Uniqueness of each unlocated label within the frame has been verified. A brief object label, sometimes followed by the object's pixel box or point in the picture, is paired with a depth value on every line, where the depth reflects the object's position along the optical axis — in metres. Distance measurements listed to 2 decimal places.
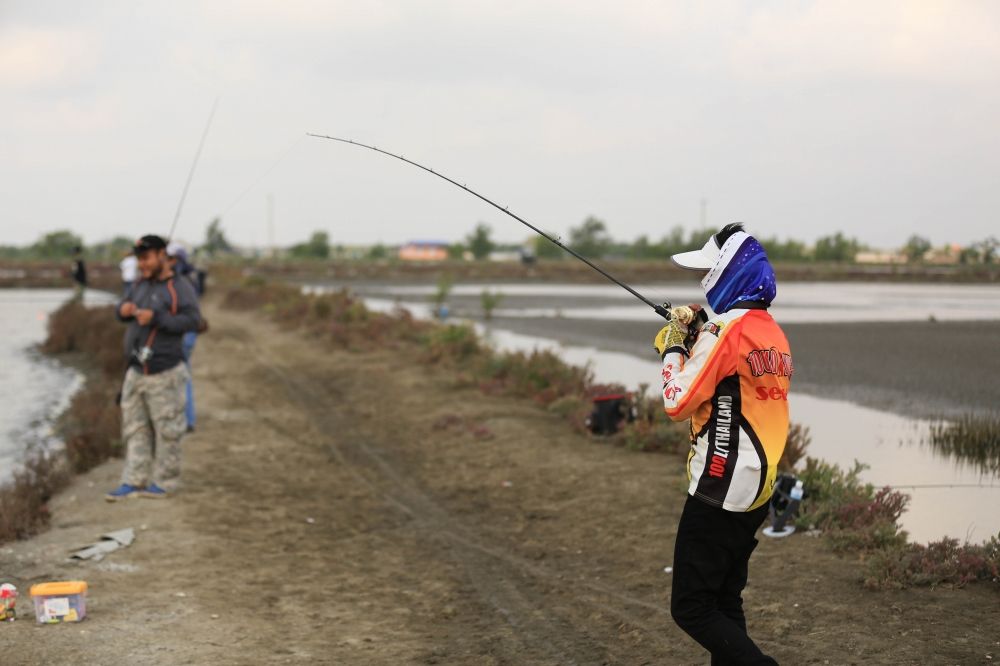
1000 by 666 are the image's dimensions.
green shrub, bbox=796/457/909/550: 6.96
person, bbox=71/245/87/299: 29.95
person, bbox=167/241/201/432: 11.29
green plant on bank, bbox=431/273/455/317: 32.32
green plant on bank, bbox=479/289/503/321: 32.16
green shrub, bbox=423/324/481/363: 18.38
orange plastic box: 6.07
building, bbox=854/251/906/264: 73.03
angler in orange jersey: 4.06
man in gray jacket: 8.78
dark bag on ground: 11.61
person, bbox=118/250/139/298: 12.89
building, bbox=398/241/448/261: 136.38
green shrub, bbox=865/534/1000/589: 6.24
